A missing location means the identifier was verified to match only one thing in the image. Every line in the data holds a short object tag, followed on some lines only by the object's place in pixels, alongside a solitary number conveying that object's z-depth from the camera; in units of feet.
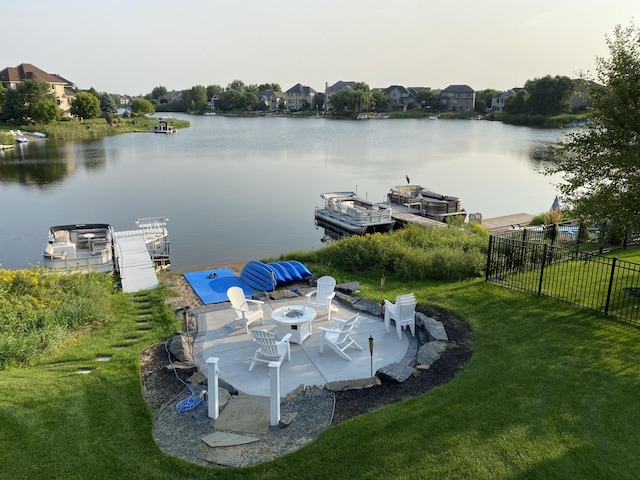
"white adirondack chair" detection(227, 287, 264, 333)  33.53
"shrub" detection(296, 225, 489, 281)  45.91
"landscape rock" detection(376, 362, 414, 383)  25.19
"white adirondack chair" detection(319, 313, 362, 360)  29.35
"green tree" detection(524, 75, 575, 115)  312.91
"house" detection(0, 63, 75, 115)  288.92
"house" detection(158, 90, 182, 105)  610.32
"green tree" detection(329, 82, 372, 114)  424.05
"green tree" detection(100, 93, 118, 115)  323.57
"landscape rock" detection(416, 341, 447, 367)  27.20
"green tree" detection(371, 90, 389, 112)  463.42
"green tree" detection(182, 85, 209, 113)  530.68
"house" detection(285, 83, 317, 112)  522.47
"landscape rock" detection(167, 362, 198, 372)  27.25
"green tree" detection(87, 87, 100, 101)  328.08
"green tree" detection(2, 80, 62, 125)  245.04
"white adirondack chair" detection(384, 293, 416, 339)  32.27
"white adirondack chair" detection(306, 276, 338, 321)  36.60
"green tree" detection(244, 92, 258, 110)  510.17
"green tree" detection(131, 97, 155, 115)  362.74
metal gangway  50.83
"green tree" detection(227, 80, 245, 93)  616.55
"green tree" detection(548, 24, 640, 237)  31.01
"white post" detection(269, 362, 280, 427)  21.08
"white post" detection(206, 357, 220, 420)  21.90
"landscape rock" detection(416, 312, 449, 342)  30.36
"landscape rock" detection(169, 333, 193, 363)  28.76
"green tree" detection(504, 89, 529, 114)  347.56
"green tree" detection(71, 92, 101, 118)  279.08
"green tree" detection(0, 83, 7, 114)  247.29
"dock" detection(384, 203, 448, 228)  82.45
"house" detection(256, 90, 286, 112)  524.11
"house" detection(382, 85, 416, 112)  490.49
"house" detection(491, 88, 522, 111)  468.75
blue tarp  44.75
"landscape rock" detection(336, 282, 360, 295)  41.96
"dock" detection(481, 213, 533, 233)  82.64
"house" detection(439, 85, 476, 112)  469.98
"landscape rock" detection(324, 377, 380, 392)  24.69
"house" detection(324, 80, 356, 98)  531.21
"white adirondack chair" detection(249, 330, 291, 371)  27.37
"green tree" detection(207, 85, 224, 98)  589.73
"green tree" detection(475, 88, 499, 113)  466.86
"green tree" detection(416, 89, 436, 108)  475.19
